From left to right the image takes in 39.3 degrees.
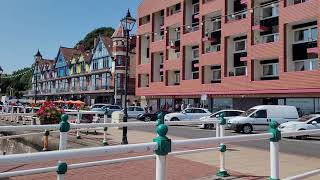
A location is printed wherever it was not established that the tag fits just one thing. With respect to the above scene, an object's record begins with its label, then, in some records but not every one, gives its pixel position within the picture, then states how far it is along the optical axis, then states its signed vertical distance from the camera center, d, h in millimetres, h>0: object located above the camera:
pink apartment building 36750 +5146
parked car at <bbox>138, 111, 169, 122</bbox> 42656 -1264
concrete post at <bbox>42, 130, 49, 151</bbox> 14136 -1317
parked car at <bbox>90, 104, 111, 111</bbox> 50200 -439
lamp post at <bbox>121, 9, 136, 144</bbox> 19131 +3458
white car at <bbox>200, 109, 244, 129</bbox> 32312 -652
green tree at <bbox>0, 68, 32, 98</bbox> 139750 +6121
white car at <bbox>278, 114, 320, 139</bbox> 24938 -1061
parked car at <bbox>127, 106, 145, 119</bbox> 48188 -803
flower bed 19031 -521
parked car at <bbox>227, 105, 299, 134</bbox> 28219 -790
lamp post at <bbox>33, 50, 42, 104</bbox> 41006 +4322
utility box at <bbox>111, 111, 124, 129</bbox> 24797 -710
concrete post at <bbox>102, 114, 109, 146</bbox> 15562 -1386
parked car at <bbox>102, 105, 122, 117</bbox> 51094 -418
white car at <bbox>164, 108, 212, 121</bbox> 37169 -904
